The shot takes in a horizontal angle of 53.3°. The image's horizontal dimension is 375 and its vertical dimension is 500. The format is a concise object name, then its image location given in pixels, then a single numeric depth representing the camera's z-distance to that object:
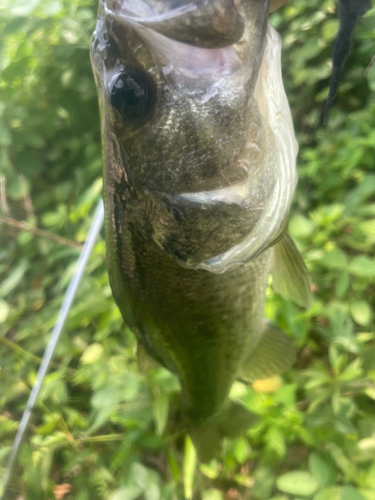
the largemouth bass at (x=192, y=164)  0.09
